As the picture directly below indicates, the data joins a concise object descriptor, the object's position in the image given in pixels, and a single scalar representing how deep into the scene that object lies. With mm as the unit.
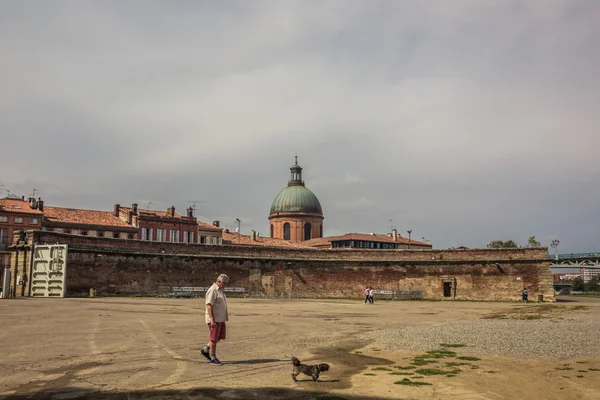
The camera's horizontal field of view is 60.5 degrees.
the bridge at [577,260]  65562
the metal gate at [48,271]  38250
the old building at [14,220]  55375
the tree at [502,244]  84494
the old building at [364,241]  74000
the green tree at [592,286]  119225
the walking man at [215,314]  10805
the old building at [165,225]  60906
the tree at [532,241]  83438
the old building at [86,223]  55750
